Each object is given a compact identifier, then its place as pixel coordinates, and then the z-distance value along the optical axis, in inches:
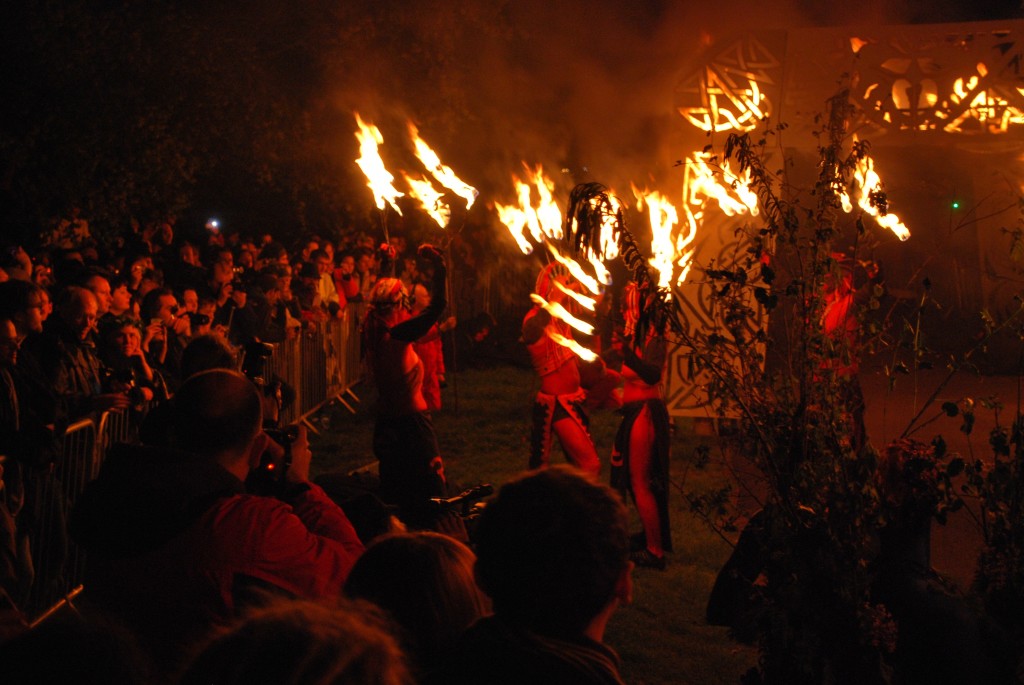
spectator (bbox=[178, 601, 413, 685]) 47.7
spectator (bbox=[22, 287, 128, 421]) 222.7
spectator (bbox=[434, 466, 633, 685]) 72.1
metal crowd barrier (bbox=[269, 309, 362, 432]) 420.8
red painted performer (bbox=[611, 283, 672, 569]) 267.0
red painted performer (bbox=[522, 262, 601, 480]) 279.6
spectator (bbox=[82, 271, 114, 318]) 253.4
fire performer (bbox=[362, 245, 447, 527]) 247.6
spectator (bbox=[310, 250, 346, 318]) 527.7
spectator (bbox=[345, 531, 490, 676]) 79.1
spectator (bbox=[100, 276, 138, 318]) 296.1
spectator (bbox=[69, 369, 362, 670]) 95.5
